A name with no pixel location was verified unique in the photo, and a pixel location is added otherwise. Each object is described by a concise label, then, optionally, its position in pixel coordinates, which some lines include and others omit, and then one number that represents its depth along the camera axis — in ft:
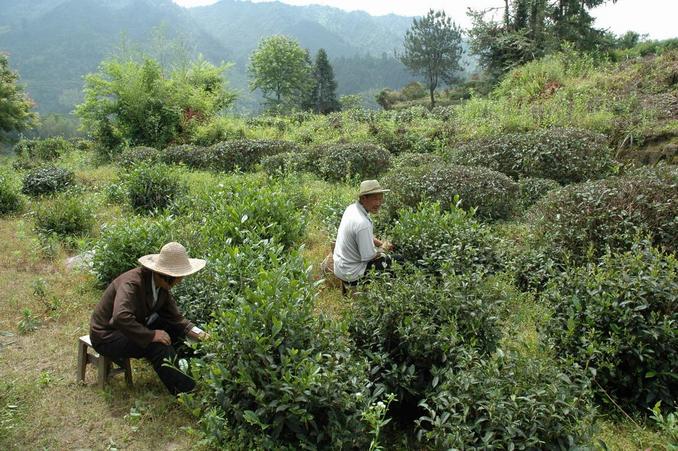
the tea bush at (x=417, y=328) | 11.66
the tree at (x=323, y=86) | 169.48
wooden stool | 13.79
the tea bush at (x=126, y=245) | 18.24
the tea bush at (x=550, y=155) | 28.09
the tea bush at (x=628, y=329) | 11.95
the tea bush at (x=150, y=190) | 30.71
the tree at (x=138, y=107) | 58.59
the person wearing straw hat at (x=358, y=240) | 17.26
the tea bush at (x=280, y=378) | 9.98
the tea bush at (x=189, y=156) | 44.79
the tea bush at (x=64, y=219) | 26.96
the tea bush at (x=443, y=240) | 17.58
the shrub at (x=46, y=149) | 72.02
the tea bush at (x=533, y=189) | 26.37
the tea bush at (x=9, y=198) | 32.71
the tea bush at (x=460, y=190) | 23.59
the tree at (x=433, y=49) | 172.14
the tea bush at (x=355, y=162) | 35.96
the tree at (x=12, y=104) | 92.68
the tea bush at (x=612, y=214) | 17.11
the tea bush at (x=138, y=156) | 43.41
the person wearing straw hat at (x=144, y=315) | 12.84
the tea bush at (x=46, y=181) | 36.73
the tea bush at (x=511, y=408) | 9.25
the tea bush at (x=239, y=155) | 43.65
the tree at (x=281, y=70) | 187.01
